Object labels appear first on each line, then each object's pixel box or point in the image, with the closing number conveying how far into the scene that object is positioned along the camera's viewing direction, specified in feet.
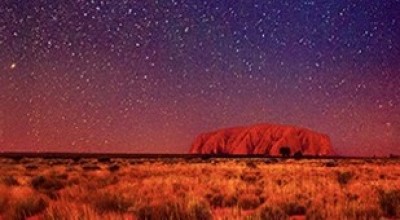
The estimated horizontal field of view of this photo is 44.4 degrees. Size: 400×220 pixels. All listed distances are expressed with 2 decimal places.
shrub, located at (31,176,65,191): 61.98
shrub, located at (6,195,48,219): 36.11
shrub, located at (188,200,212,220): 32.23
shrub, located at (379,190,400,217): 37.71
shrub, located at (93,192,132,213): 37.45
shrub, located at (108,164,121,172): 111.61
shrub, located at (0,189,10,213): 38.98
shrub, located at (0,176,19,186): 66.31
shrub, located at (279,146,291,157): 495.28
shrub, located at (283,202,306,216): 38.17
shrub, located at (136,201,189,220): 31.94
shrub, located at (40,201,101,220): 28.80
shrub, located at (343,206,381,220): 32.11
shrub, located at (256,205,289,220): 31.50
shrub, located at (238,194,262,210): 42.55
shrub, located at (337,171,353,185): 70.22
